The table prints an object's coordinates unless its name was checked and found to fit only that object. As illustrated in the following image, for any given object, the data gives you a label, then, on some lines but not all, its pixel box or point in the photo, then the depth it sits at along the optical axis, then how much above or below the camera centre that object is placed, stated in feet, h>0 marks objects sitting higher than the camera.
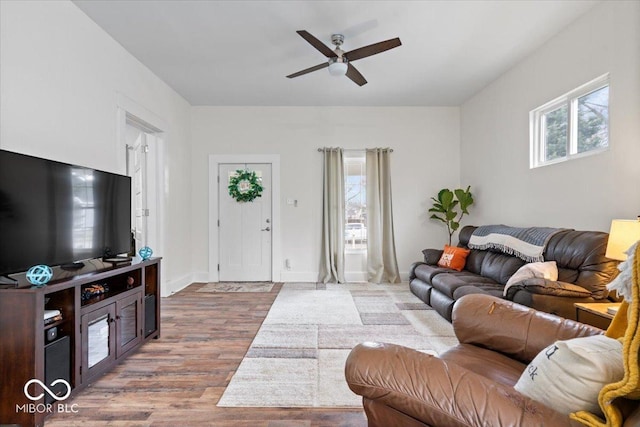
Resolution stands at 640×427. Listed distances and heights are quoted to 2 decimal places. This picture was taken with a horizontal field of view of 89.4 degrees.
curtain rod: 17.60 +3.57
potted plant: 16.30 +0.40
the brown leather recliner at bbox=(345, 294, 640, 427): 2.71 -1.65
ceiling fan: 8.99 +4.86
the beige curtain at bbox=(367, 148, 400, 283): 17.34 -0.24
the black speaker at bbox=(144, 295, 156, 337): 9.09 -2.81
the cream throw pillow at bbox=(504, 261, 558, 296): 8.51 -1.58
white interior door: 14.05 +1.39
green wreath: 17.38 +1.52
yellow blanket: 2.40 -1.25
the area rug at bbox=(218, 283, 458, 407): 6.61 -3.65
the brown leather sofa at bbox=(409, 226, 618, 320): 7.72 -1.86
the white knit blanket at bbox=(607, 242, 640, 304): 2.79 -0.57
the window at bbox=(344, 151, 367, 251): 17.90 +0.68
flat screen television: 5.85 +0.07
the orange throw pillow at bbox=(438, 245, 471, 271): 13.35 -1.89
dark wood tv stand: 5.45 -2.32
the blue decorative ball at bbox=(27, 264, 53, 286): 5.69 -1.04
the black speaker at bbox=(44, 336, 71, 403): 5.75 -2.72
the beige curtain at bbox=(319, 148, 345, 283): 17.25 -0.19
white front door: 17.61 -0.82
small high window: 9.32 +2.88
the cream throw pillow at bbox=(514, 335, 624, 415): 2.74 -1.43
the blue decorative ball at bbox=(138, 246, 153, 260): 9.36 -1.11
